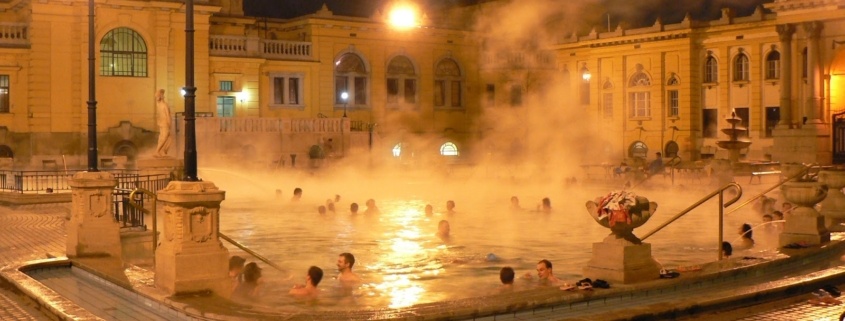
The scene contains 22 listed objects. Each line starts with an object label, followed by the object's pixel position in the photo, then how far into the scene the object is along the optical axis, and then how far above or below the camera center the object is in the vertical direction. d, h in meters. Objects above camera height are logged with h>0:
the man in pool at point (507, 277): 12.95 -1.55
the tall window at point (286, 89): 50.94 +3.99
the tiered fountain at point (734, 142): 35.84 +0.68
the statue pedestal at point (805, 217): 14.79 -0.88
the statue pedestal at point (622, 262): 11.22 -1.19
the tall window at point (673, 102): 53.19 +3.25
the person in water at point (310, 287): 12.81 -1.66
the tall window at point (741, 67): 50.50 +4.91
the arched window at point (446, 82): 58.06 +4.87
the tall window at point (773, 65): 48.97 +4.87
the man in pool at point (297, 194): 27.75 -0.89
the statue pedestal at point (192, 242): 10.52 -0.86
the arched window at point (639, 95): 54.41 +3.78
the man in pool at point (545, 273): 12.99 -1.50
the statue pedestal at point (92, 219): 14.38 -0.81
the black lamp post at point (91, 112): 15.25 +0.85
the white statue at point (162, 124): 26.61 +1.13
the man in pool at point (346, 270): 13.92 -1.56
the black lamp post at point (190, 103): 10.92 +0.71
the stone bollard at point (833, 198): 18.05 -0.73
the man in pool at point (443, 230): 19.98 -1.41
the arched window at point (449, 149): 58.16 +0.81
